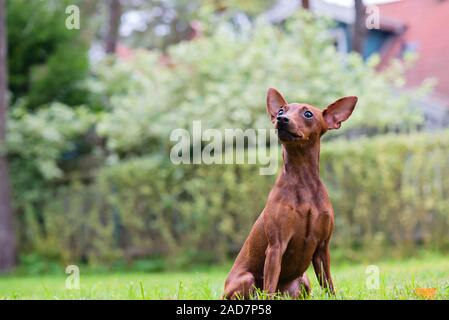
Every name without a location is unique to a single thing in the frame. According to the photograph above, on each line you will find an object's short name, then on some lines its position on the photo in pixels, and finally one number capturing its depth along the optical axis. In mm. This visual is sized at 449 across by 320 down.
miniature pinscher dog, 3209
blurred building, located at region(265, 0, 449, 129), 15031
